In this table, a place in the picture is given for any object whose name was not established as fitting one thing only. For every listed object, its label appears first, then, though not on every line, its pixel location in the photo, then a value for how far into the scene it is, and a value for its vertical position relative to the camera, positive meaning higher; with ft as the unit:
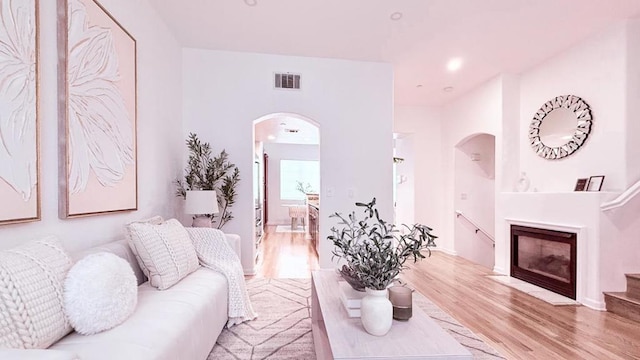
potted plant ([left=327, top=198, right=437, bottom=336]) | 4.27 -1.24
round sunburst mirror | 11.09 +2.12
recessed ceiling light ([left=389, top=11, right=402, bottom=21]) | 9.59 +5.34
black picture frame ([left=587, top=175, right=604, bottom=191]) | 10.22 -0.11
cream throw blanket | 7.64 -2.17
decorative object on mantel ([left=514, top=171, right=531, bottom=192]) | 13.37 -0.14
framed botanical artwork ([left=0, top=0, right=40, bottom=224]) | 4.36 +1.04
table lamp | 9.73 -0.71
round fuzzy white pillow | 4.08 -1.62
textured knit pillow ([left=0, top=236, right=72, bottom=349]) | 3.40 -1.42
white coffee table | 3.82 -2.24
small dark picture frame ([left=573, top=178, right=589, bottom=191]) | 10.74 -0.15
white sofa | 3.77 -2.19
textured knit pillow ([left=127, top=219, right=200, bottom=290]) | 6.05 -1.53
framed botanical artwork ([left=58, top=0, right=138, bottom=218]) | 5.61 +1.49
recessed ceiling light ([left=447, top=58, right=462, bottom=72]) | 12.81 +5.10
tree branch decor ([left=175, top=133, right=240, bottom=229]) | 11.12 +0.17
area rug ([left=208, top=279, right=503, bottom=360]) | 6.69 -3.88
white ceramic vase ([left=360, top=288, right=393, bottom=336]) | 4.27 -1.93
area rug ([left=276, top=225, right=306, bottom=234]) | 26.43 -4.50
